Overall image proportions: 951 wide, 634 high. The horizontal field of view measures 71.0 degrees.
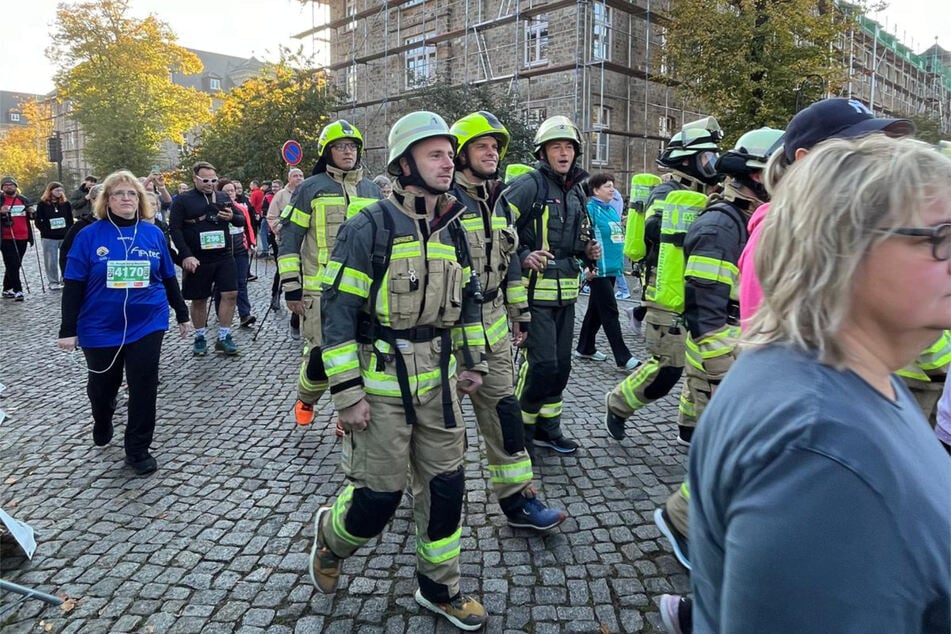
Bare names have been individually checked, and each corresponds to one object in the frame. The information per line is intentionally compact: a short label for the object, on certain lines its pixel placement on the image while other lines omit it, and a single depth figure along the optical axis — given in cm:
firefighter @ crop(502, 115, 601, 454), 455
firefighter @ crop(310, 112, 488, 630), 289
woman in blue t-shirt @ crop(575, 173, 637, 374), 745
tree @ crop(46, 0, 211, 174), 3459
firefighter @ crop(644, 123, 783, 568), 334
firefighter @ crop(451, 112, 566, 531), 374
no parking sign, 1428
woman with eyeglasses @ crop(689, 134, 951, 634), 93
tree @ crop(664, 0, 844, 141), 1848
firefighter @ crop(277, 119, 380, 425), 551
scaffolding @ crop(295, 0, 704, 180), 2278
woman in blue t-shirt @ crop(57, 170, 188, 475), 465
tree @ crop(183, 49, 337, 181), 2362
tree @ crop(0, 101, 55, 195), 5566
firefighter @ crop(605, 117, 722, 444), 427
